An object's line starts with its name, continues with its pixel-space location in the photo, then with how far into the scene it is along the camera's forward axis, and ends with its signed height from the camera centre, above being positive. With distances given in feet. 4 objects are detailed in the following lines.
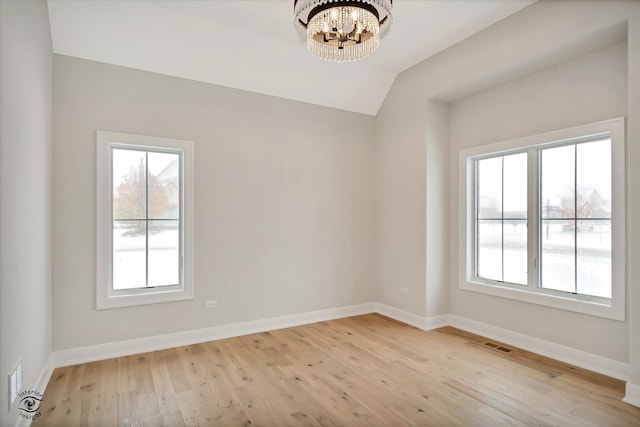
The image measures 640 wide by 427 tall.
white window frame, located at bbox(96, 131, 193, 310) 10.80 -0.25
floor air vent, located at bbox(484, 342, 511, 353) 11.57 -4.52
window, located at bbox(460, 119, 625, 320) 9.85 -0.10
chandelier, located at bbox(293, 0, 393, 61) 7.79 +4.56
